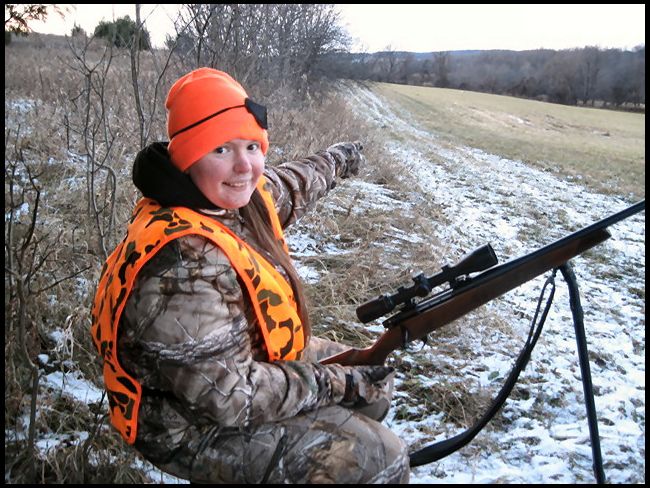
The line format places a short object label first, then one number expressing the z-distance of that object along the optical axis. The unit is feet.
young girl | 5.82
